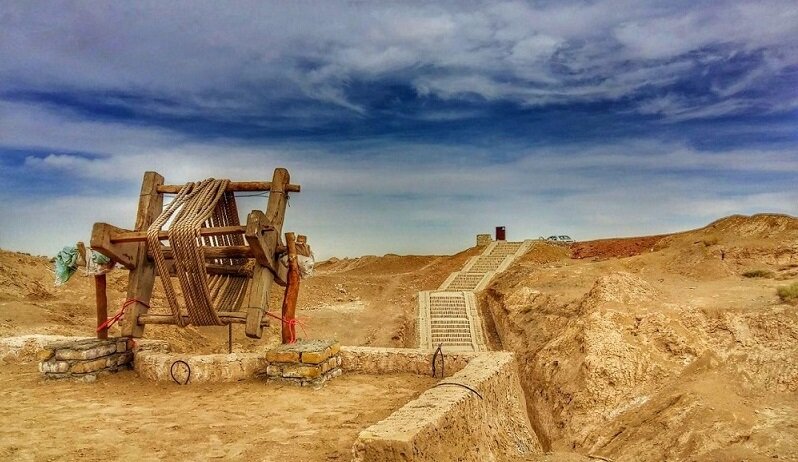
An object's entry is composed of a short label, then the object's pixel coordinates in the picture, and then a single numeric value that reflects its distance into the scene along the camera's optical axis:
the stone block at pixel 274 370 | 6.00
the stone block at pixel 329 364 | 6.01
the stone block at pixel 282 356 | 5.94
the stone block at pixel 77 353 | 6.29
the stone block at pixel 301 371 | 5.85
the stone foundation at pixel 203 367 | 6.09
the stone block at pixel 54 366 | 6.30
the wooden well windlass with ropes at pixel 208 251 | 6.20
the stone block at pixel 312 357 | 5.88
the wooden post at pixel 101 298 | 6.91
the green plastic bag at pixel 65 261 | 6.86
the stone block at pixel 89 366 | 6.29
